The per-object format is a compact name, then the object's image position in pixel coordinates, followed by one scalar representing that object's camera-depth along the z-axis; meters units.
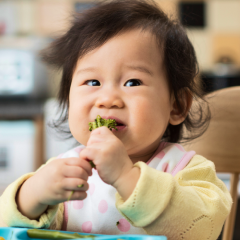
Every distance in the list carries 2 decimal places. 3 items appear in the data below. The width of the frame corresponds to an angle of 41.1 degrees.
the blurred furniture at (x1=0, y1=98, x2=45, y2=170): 3.42
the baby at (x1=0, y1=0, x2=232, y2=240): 0.54
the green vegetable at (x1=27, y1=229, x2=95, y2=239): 0.54
